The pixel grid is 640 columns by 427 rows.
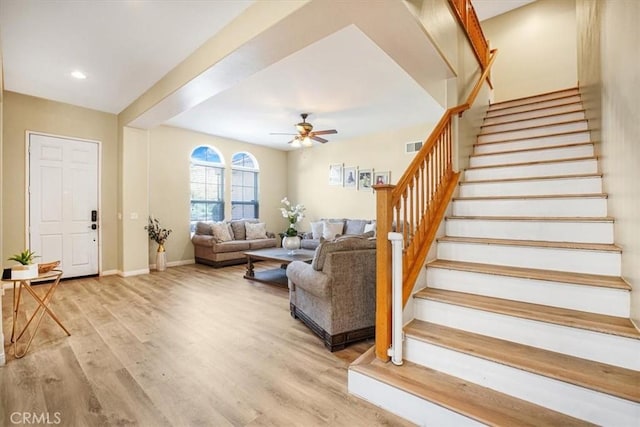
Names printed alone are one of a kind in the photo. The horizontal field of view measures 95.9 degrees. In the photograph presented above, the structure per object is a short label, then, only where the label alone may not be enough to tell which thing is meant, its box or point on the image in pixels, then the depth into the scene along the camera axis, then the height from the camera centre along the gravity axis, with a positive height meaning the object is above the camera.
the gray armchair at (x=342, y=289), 2.50 -0.67
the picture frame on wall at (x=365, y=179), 6.96 +0.87
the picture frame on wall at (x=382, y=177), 6.61 +0.87
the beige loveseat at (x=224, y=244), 6.02 -0.66
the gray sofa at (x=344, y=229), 6.49 -0.34
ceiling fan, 5.16 +1.46
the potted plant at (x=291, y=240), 5.00 -0.45
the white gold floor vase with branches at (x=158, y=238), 5.75 -0.47
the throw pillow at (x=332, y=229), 6.69 -0.35
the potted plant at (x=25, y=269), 2.38 -0.45
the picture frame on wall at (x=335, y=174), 7.51 +1.07
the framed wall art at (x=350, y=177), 7.21 +0.93
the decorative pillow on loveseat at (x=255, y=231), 6.93 -0.40
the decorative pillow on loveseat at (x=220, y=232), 6.17 -0.38
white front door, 4.59 +0.22
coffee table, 4.63 -0.72
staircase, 1.43 -0.63
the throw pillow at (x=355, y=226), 6.54 -0.27
